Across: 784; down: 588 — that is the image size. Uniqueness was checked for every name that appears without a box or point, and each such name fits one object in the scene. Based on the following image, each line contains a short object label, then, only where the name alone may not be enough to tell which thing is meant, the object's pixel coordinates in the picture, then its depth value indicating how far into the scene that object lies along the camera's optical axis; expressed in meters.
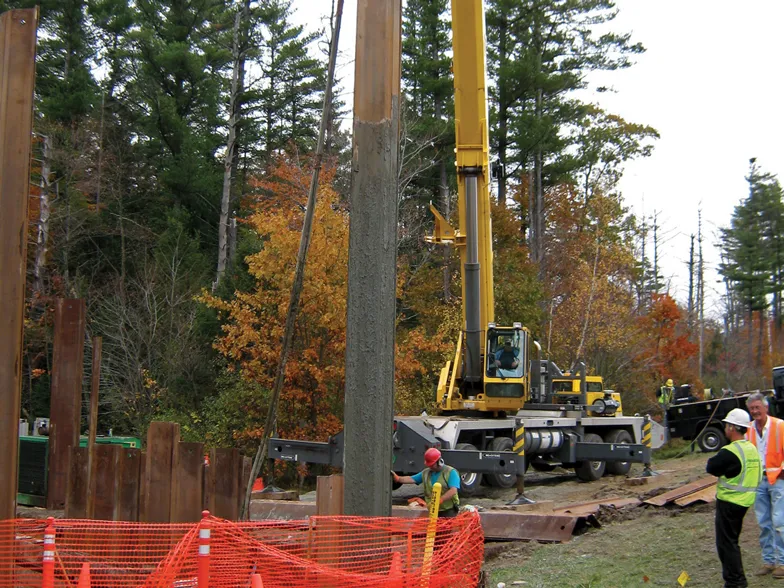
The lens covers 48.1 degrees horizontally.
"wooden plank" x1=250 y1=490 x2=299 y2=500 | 14.00
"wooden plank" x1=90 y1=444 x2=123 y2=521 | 8.58
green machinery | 14.84
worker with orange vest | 8.48
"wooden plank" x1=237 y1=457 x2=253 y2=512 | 8.28
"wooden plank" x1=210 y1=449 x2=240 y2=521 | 8.25
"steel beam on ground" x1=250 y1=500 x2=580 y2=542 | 11.66
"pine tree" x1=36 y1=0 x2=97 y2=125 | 36.12
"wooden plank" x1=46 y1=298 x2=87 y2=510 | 9.79
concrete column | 5.28
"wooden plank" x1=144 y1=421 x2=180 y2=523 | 8.39
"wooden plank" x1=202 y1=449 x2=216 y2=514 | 8.26
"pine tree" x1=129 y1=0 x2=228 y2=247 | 36.12
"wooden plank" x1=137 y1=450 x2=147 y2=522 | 8.53
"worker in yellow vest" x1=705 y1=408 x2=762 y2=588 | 8.02
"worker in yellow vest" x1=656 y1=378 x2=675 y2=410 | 26.86
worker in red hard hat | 8.98
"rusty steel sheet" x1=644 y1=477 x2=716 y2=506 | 13.27
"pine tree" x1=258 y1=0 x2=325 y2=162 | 38.50
